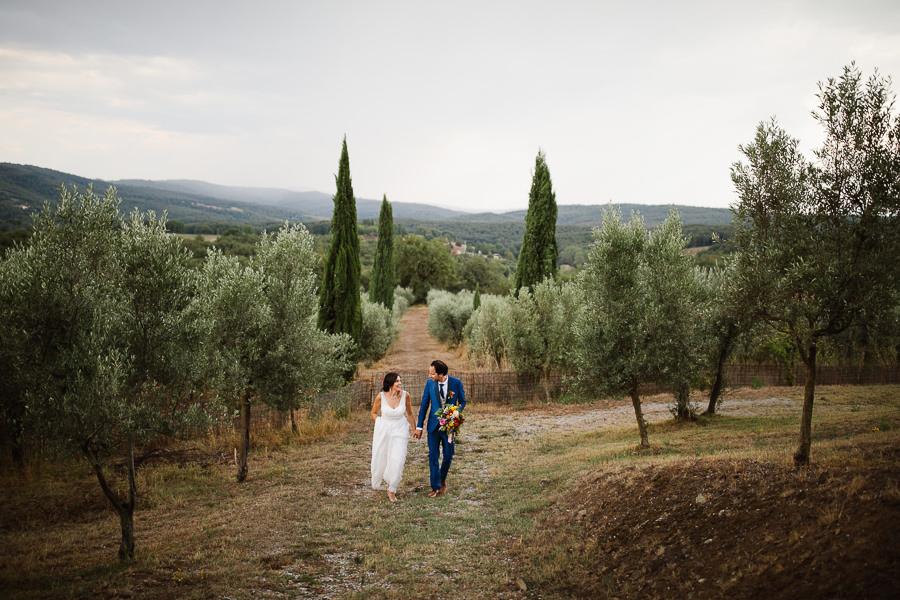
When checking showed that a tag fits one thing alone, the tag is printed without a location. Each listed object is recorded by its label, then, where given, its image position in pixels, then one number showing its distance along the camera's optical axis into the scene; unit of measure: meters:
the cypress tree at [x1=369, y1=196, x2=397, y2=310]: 37.78
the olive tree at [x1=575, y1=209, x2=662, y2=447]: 11.30
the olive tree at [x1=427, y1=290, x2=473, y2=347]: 39.97
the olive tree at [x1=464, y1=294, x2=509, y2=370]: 25.11
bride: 8.87
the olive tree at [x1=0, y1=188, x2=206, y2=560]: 5.61
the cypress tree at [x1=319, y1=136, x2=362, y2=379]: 20.17
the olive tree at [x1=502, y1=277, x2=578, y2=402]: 19.75
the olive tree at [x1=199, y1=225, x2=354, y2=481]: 9.44
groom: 8.96
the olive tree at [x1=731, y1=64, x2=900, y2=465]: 6.03
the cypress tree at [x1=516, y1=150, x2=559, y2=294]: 24.97
